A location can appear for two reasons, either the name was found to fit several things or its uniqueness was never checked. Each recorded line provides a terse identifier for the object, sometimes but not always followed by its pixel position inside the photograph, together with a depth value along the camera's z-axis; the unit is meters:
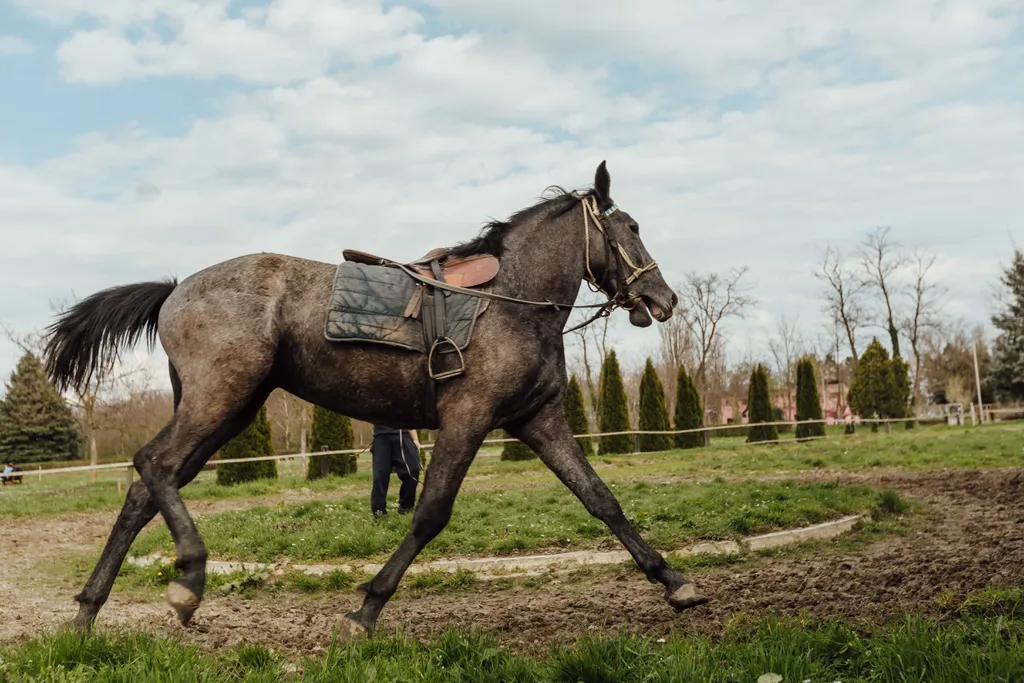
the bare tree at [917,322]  58.56
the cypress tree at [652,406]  29.72
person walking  9.80
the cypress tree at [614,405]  28.91
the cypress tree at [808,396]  33.41
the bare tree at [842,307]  57.22
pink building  57.09
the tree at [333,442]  21.20
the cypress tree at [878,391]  39.00
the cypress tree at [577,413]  27.78
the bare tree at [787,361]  69.33
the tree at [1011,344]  48.28
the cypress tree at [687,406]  30.59
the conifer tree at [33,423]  37.78
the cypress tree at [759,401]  32.53
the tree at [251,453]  21.31
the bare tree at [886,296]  56.00
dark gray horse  4.51
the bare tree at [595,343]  49.25
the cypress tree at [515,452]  25.28
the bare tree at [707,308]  53.94
